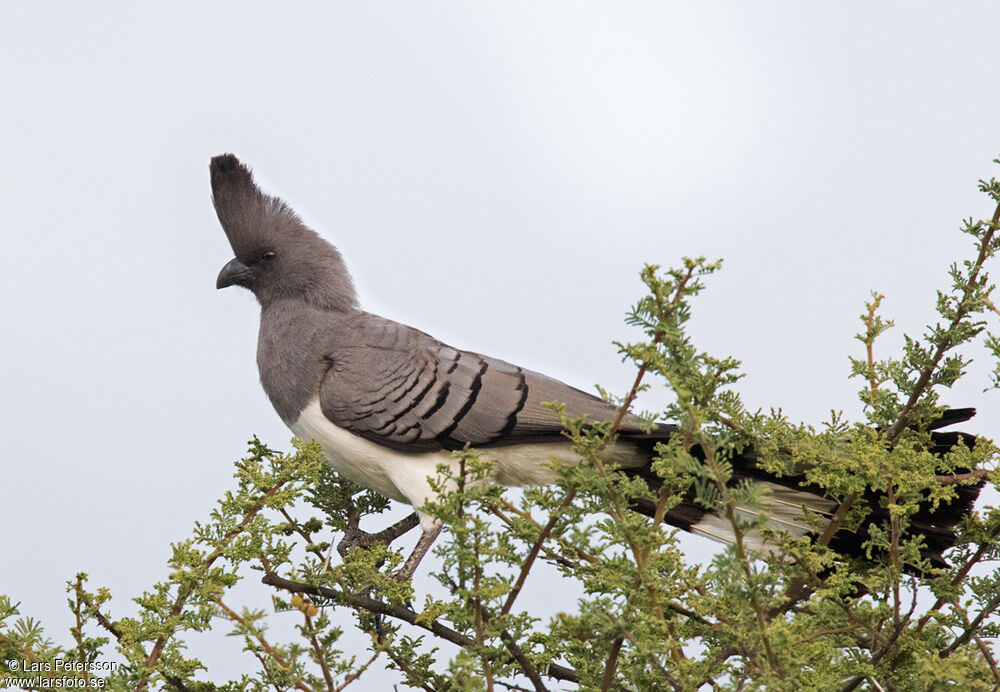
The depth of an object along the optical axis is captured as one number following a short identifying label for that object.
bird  9.41
